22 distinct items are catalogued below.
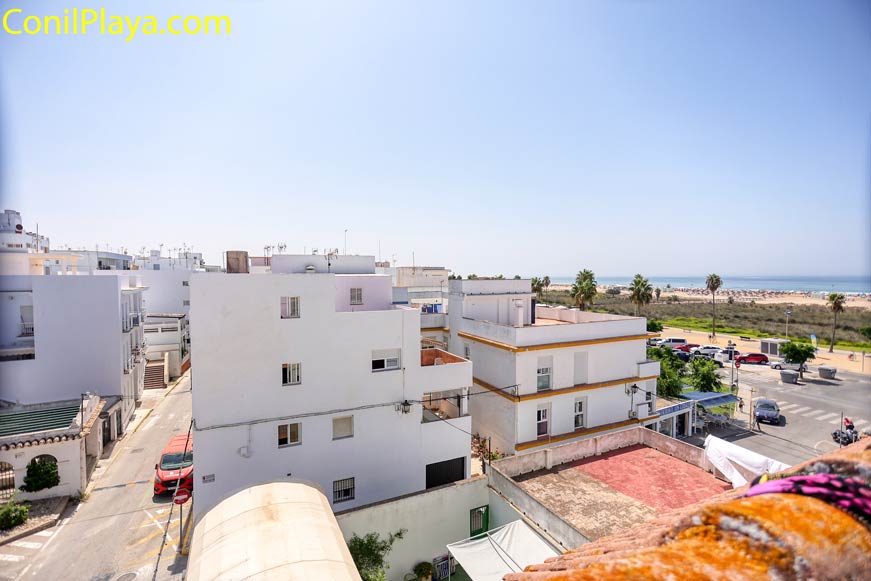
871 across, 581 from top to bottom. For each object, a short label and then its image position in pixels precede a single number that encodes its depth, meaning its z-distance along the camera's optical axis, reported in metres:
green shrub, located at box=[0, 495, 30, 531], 16.42
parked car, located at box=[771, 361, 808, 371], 45.88
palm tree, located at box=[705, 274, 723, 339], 60.50
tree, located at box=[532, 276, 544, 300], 60.77
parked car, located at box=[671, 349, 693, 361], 49.69
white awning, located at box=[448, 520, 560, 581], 11.97
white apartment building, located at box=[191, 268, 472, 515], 15.18
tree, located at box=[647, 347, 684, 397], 32.88
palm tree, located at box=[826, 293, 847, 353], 50.25
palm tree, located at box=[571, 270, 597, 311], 45.72
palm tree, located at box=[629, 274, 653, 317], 47.53
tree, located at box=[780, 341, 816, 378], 42.88
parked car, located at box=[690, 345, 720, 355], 52.12
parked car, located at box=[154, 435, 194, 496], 19.55
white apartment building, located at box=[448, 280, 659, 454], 21.52
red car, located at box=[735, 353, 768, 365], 49.91
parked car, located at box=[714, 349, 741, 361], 50.52
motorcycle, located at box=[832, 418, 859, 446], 25.48
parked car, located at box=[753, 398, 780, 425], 30.84
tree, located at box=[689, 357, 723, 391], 34.25
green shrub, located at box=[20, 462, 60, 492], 18.33
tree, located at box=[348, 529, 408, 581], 13.35
